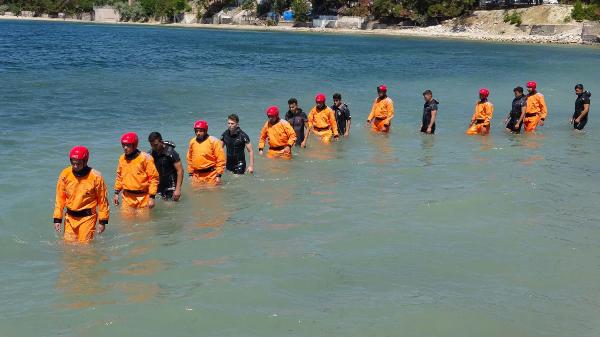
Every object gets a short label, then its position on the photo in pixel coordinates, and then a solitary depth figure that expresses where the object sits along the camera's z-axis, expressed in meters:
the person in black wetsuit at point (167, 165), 10.36
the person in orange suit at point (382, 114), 18.53
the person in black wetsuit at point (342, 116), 17.45
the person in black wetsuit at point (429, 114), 18.10
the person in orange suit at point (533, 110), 18.77
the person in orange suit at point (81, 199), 8.40
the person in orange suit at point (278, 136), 13.80
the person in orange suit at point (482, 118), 18.55
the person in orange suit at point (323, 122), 16.12
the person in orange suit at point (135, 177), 9.66
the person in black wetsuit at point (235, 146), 12.36
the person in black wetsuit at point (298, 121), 14.94
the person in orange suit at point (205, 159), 11.51
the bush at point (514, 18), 96.06
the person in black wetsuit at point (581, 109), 19.09
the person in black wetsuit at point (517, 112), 18.34
